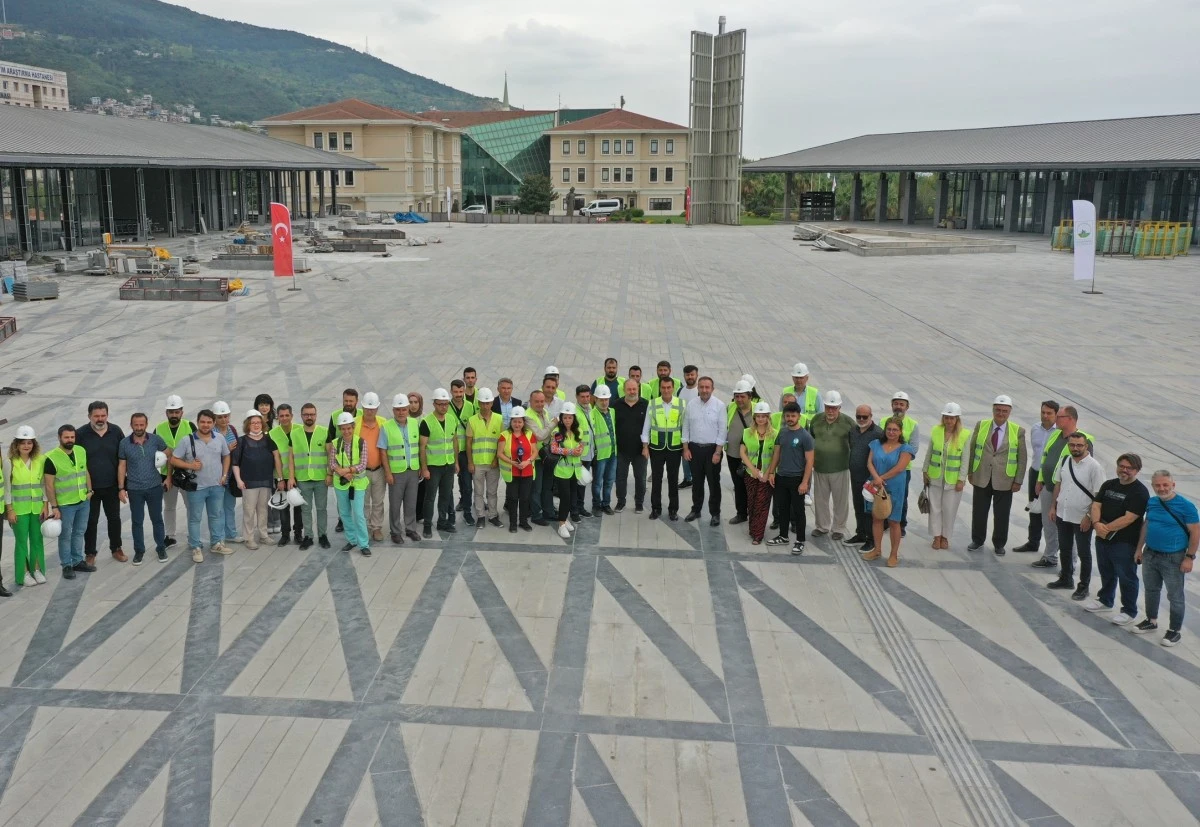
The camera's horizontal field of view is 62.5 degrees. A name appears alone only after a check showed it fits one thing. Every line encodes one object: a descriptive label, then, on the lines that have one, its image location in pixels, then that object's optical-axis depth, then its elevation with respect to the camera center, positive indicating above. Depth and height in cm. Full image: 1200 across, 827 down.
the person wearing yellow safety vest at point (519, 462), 1116 -258
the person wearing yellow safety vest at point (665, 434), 1159 -234
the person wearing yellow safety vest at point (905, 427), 1047 -201
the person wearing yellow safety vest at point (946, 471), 1056 -251
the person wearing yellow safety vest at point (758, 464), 1084 -250
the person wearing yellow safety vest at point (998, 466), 1049 -242
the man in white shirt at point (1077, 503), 939 -254
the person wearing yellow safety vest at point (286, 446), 1051 -229
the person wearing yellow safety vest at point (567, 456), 1128 -254
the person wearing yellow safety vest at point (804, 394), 1172 -190
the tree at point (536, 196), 8950 +320
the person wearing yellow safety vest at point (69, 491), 957 -254
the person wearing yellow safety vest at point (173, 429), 1042 -209
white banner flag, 3109 -2
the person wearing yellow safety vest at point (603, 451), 1152 -256
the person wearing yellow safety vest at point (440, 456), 1094 -247
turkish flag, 3077 -45
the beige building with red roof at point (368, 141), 8444 +760
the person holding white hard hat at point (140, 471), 1011 -245
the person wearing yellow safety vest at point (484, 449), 1124 -246
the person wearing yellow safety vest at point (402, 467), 1072 -253
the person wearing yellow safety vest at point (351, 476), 1050 -257
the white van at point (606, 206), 9381 +247
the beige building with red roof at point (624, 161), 9812 +708
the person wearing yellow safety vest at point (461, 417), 1123 -210
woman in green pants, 937 -249
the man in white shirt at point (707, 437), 1150 -235
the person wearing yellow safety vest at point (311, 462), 1060 -247
